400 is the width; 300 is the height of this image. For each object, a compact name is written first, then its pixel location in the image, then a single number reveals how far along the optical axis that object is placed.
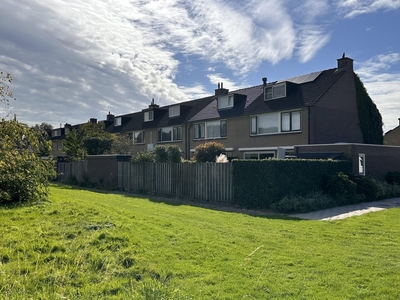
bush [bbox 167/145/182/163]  19.28
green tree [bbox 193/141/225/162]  20.97
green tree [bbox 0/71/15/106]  9.96
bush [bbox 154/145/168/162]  20.42
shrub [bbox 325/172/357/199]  15.09
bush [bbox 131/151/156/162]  21.12
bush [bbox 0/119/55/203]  9.95
